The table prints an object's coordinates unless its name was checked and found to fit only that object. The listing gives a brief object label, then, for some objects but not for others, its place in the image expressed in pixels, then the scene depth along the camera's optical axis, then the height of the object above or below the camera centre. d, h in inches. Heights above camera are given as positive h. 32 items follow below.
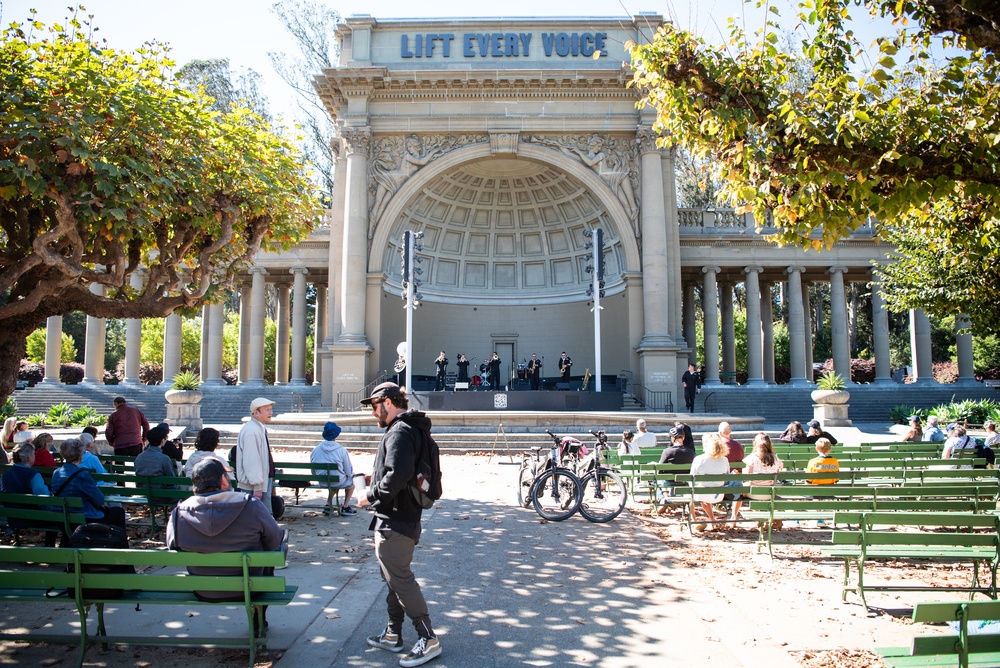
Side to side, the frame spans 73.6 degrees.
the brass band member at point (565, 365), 1098.5 +16.4
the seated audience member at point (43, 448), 362.6 -39.4
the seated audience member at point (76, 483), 251.4 -40.3
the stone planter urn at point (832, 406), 829.2 -40.0
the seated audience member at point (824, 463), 347.9 -46.3
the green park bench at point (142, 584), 168.2 -52.2
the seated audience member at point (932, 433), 555.9 -49.5
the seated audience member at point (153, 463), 332.8 -43.7
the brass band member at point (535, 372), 1098.7 +5.0
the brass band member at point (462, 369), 1159.0 +11.0
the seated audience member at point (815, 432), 440.6 -38.4
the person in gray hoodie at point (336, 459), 388.5 -50.0
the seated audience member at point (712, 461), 343.9 -44.6
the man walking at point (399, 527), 178.7 -41.6
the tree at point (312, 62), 1606.8 +755.7
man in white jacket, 277.0 -32.3
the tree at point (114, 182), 339.9 +112.3
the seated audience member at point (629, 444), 478.3 -49.9
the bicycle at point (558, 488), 366.6 -63.1
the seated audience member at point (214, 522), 178.7 -39.3
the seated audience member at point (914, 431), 542.8 -46.5
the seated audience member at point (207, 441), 276.1 -27.0
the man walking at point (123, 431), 434.3 -35.5
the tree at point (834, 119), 265.6 +112.0
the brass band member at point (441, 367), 1072.2 +13.5
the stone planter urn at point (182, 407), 803.4 -37.5
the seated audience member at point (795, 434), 482.2 -43.2
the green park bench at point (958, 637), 128.4 -50.8
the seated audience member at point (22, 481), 275.9 -43.1
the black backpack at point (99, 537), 197.2 -47.8
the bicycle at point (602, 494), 365.7 -68.2
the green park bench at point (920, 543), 209.5 -53.5
